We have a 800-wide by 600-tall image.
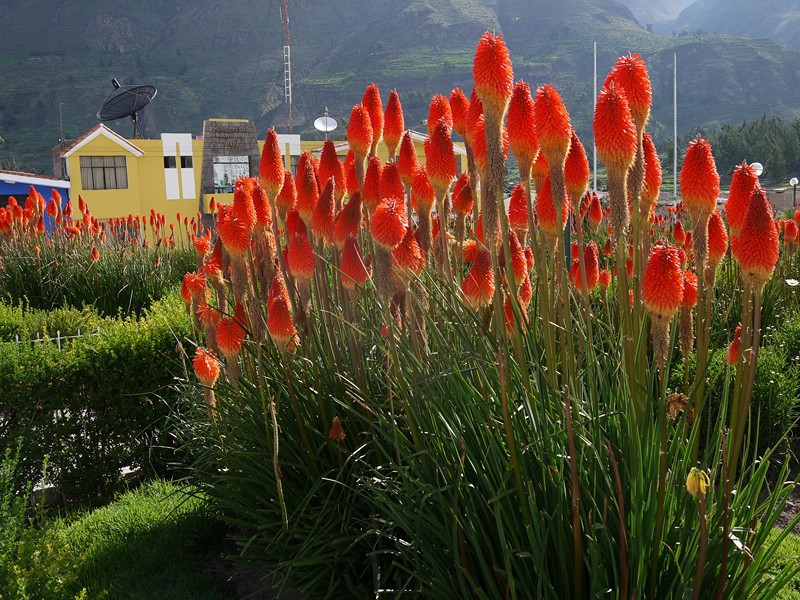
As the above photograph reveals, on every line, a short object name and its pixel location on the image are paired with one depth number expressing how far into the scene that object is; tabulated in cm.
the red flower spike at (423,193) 258
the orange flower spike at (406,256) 231
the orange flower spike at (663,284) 190
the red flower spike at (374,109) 289
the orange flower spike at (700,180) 208
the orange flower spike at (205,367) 322
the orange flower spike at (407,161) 267
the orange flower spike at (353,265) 249
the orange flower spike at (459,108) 261
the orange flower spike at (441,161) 231
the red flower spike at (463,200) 285
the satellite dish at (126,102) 3097
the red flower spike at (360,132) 278
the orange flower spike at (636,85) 199
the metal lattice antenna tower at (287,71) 4997
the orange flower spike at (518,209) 274
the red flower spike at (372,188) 261
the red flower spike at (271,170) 279
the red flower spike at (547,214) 215
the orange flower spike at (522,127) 195
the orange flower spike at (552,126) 188
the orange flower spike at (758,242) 189
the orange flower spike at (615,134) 183
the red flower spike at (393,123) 289
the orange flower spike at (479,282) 235
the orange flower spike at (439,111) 264
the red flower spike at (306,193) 282
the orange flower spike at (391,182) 254
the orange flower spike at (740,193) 212
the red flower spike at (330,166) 301
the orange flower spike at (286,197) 300
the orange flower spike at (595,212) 329
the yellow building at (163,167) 3603
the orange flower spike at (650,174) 227
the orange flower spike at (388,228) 213
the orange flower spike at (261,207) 288
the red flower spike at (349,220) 260
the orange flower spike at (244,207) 273
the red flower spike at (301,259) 270
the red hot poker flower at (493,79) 195
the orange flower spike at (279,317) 261
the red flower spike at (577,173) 209
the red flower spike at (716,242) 254
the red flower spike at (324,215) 275
